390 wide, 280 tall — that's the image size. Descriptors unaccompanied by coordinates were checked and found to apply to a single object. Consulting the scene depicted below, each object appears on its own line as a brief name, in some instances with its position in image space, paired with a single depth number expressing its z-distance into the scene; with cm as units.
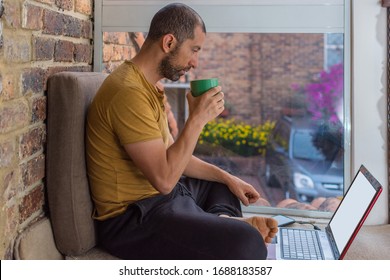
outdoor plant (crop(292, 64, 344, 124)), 308
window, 298
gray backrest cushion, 261
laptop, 252
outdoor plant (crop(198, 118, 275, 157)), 348
